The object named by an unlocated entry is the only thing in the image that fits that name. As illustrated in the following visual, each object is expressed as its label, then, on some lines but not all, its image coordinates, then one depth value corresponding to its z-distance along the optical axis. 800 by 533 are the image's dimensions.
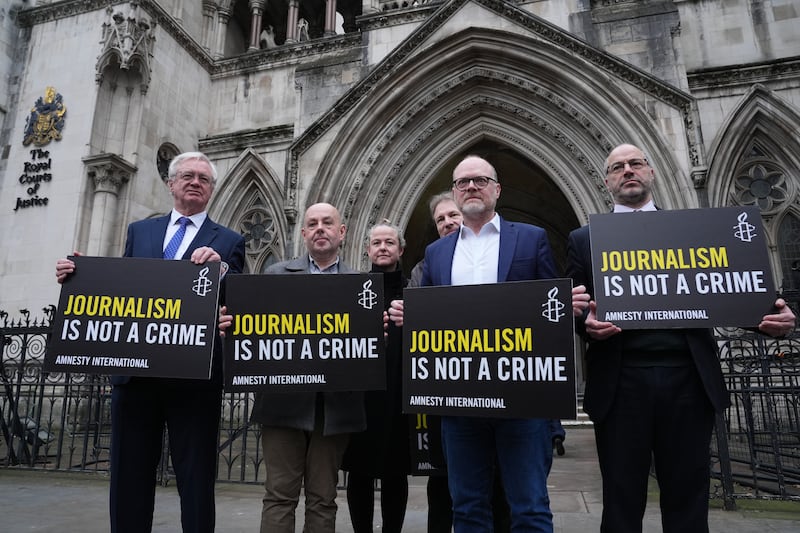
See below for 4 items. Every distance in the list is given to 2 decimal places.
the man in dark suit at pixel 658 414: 2.45
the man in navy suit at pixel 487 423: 2.47
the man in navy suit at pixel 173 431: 2.84
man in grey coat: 2.85
